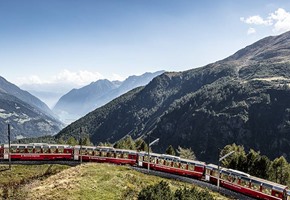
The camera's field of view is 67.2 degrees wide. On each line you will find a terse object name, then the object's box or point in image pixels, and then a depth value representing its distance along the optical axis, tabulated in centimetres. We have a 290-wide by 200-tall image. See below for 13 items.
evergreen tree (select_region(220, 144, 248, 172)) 5956
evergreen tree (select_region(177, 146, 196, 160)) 8898
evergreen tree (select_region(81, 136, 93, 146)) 8420
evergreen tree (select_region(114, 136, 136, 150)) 7729
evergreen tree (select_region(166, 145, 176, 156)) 7184
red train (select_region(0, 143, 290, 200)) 3476
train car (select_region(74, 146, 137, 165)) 4411
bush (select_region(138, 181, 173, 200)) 2189
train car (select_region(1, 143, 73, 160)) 4290
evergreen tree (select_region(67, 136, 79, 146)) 8450
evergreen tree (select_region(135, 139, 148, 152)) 7732
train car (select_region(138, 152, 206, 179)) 3969
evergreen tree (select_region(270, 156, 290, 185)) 6104
